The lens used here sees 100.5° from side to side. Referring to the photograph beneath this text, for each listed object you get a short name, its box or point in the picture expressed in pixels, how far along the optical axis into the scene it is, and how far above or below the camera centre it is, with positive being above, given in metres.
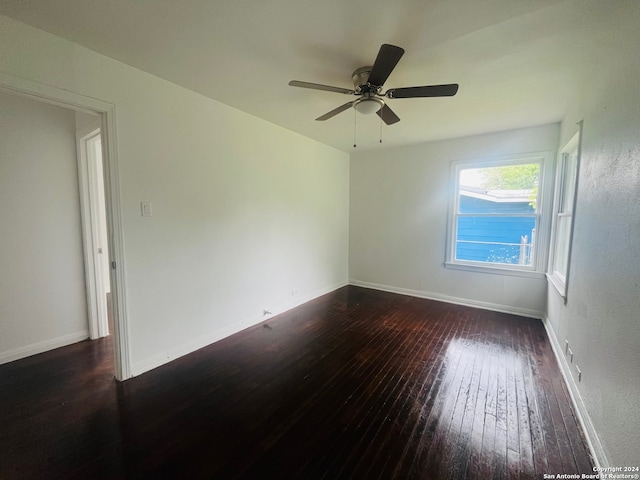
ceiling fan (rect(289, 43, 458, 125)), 1.61 +0.96
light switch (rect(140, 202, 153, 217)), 2.28 +0.06
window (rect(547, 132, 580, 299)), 2.88 +0.12
